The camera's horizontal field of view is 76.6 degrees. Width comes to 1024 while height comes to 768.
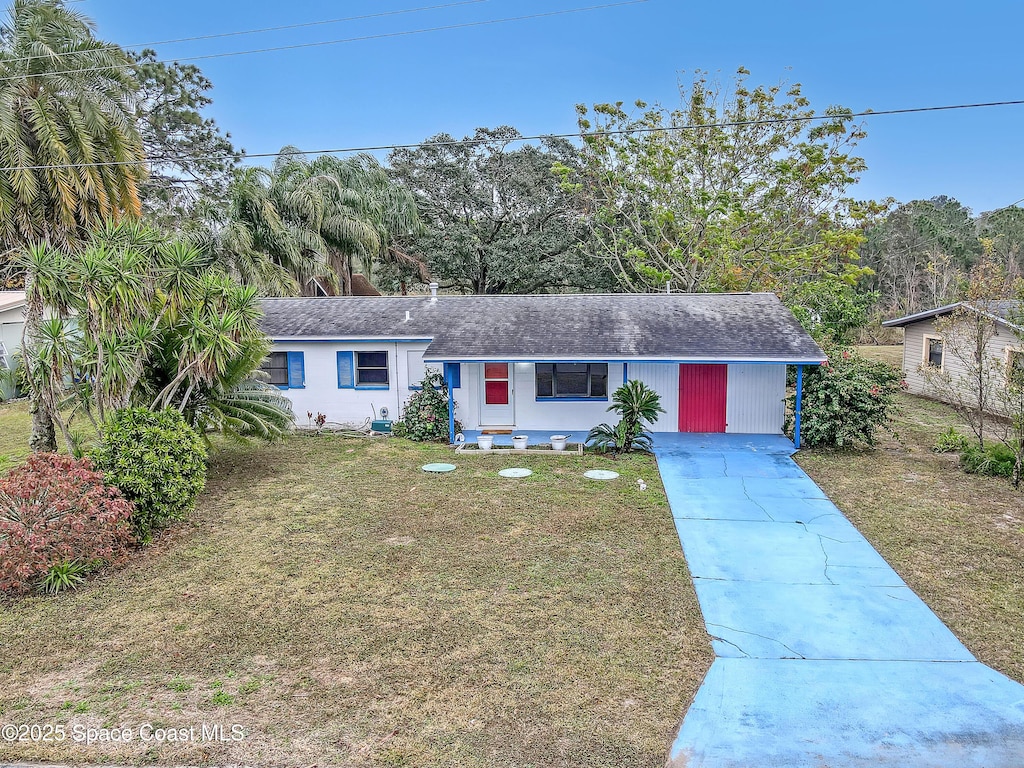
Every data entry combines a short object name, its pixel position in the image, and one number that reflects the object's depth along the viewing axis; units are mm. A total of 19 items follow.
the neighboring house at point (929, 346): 16344
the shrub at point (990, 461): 11852
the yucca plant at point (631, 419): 13930
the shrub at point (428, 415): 15219
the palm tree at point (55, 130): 11703
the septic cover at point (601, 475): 12062
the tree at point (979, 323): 11492
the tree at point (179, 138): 32562
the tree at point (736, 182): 24797
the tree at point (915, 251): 38750
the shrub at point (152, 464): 8742
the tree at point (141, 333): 9305
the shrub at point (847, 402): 13375
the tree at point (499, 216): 31406
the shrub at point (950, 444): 13570
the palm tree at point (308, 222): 19688
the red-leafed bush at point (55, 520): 7219
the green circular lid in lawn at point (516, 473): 12305
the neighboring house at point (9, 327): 20391
